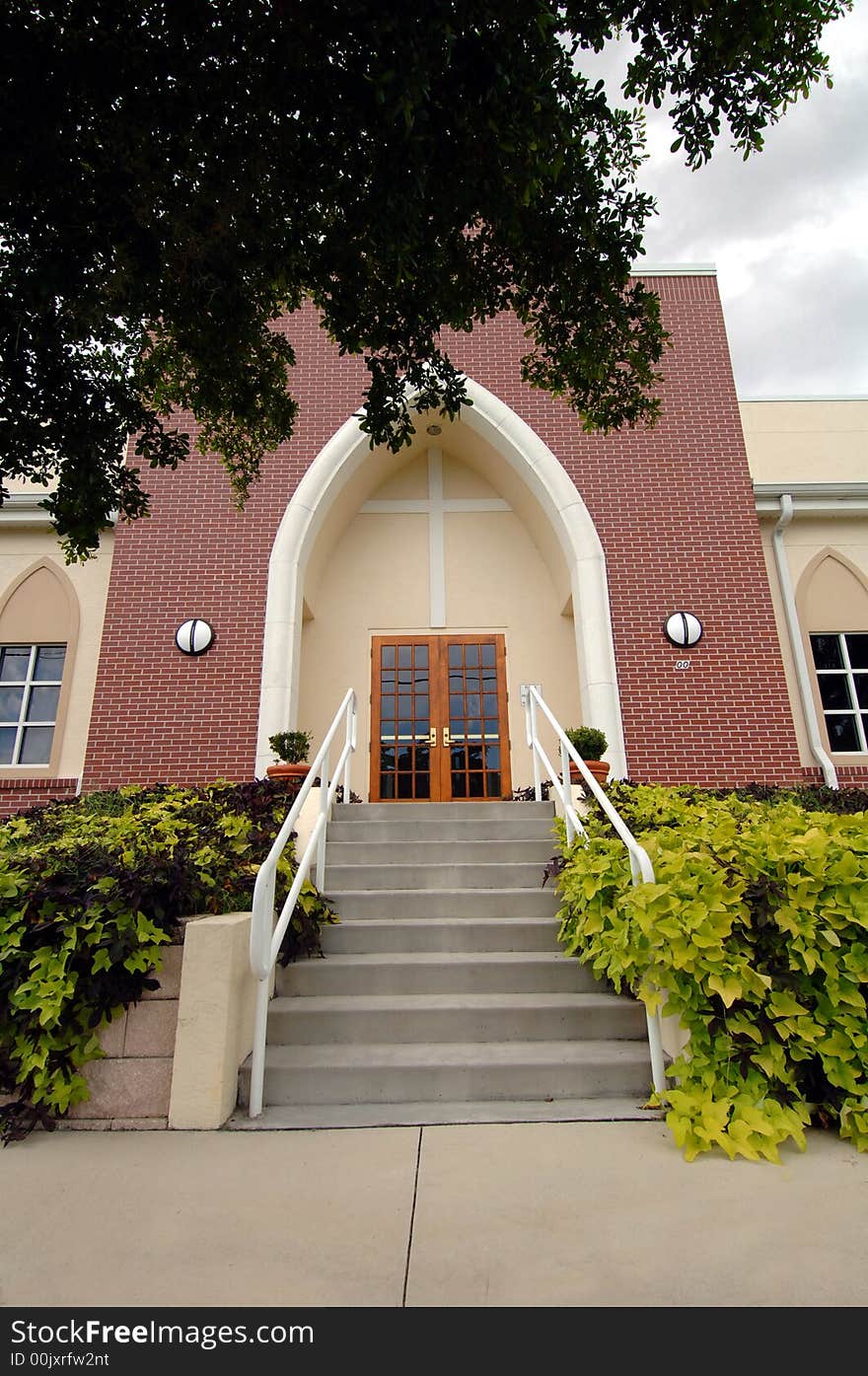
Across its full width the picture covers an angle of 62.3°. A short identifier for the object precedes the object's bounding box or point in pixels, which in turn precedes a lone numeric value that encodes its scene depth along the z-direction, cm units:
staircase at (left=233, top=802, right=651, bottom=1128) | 319
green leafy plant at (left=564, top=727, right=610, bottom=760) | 659
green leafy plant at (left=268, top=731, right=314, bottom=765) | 684
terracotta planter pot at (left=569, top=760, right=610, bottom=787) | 654
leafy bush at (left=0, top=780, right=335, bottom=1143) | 299
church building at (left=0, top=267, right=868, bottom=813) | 786
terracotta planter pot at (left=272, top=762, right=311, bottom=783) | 675
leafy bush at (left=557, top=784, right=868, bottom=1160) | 277
